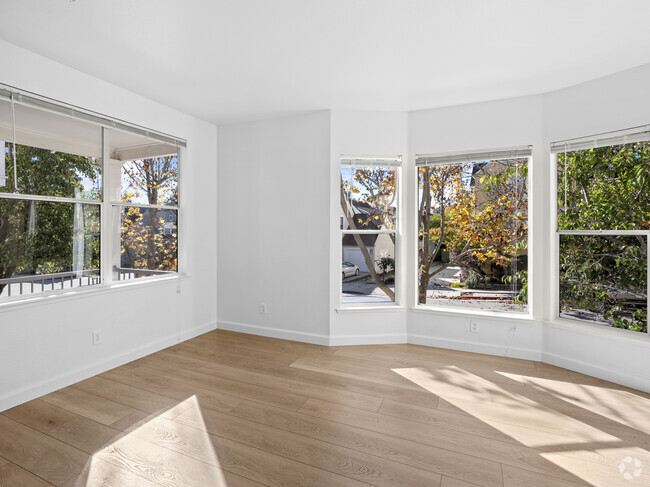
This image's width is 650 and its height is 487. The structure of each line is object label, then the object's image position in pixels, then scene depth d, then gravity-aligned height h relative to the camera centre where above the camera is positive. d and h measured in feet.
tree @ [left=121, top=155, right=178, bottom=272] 11.13 +0.89
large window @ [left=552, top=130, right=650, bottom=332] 9.28 +0.37
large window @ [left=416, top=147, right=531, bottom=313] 11.32 +0.38
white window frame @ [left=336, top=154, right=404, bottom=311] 12.32 +0.37
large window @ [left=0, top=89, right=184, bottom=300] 8.23 +1.22
